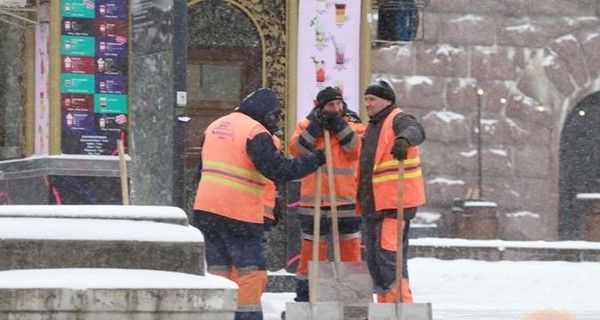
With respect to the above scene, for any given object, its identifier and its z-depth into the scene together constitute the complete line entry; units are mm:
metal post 25172
